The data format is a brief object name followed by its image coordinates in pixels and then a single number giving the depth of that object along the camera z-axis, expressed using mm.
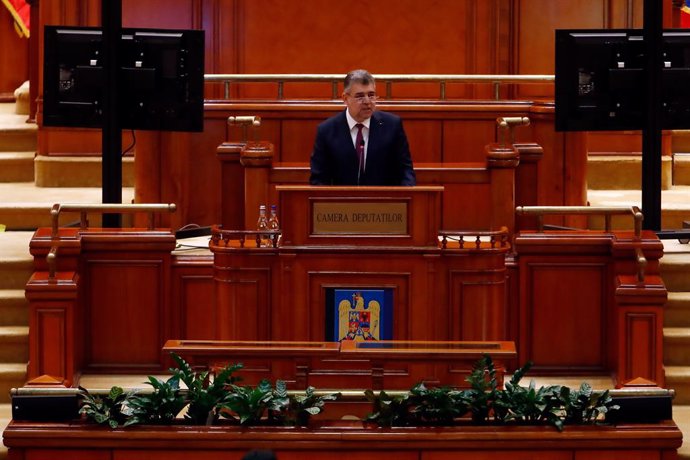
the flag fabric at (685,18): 25875
